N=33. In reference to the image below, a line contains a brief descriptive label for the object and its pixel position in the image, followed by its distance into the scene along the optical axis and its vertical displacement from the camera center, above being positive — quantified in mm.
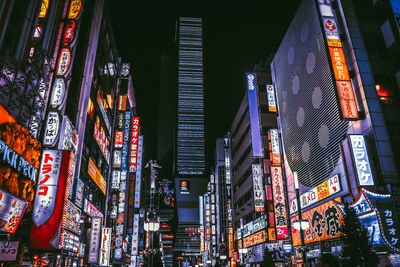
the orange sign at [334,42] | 20688 +13787
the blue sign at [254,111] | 36853 +17135
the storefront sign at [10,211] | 10483 +1512
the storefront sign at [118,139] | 36406 +13260
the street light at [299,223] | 17644 +1430
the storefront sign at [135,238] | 46219 +1884
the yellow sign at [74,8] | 18938 +15194
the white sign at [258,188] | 34719 +7018
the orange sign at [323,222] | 20895 +1820
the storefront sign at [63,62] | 17172 +10736
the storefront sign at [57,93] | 16442 +8609
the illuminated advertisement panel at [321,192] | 21348 +4230
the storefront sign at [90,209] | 24558 +3642
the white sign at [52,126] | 15733 +6548
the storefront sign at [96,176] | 26797 +7131
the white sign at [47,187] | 13664 +3015
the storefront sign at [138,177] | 48125 +11811
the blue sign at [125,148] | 36781 +12666
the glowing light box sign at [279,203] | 31250 +4605
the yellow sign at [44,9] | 16703 +13259
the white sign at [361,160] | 17844 +5107
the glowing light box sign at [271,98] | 36031 +17822
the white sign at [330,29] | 20969 +14938
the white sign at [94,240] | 23672 +882
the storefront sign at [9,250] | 11656 +103
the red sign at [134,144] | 41031 +14172
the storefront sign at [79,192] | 20794 +4114
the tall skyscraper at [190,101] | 137375 +67338
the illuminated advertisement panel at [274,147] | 32219 +10803
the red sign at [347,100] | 19327 +9375
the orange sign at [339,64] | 20000 +12010
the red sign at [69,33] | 18094 +12985
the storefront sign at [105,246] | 26208 +393
